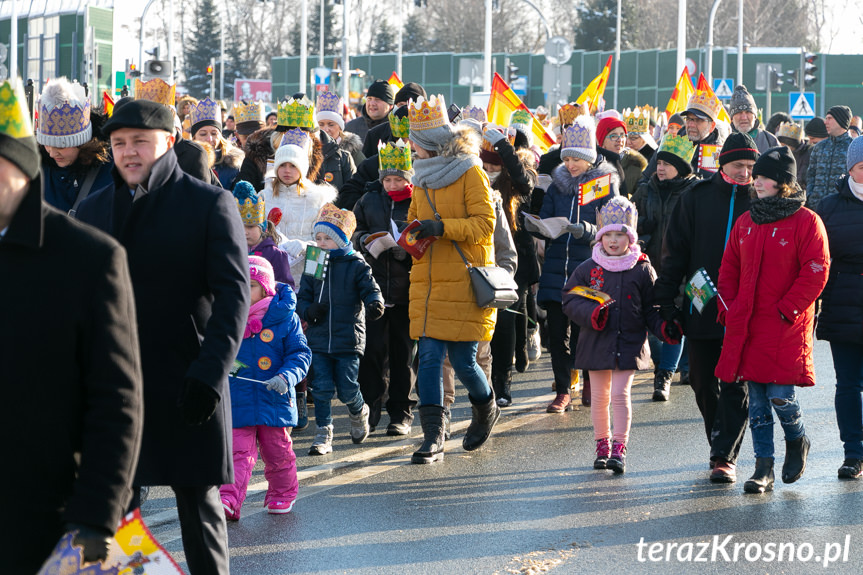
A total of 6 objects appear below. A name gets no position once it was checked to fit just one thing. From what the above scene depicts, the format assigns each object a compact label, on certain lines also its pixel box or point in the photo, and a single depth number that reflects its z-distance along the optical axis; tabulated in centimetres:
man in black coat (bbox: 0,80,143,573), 505
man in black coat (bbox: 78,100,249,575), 715
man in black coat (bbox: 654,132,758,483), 1230
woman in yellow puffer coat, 1243
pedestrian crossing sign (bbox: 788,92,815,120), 5207
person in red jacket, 1129
